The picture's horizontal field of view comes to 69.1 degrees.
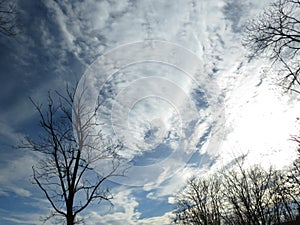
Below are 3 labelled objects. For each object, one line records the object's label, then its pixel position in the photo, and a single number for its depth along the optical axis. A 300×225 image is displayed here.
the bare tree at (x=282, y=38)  8.73
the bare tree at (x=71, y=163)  9.09
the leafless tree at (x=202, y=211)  31.57
